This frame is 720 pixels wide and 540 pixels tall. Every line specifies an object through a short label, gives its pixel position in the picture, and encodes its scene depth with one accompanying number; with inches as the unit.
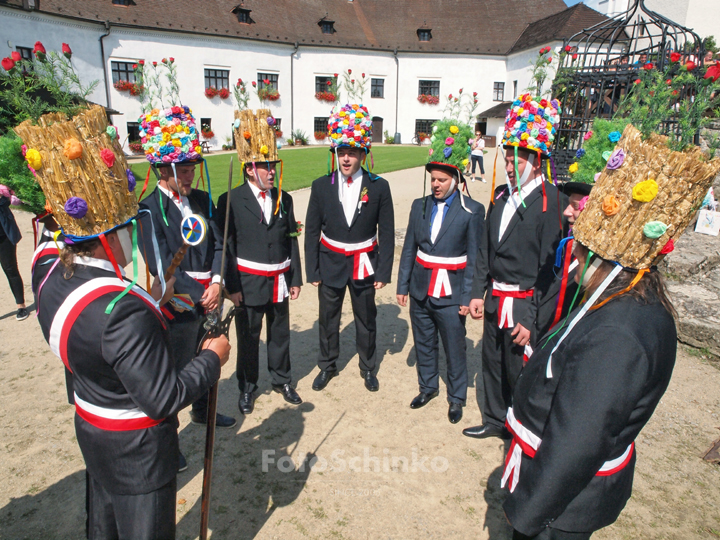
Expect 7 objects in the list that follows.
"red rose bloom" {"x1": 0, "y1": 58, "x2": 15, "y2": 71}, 104.2
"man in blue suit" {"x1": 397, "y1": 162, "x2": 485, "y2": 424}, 144.7
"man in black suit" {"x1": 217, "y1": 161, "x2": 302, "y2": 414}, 151.3
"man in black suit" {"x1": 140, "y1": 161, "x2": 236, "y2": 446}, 126.8
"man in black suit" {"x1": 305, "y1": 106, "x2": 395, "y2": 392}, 164.6
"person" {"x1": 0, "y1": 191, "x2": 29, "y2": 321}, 208.8
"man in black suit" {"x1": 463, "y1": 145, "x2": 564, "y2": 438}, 127.6
